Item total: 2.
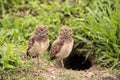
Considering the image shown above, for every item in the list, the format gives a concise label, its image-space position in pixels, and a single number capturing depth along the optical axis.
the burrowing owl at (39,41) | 14.05
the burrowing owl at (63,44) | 14.45
